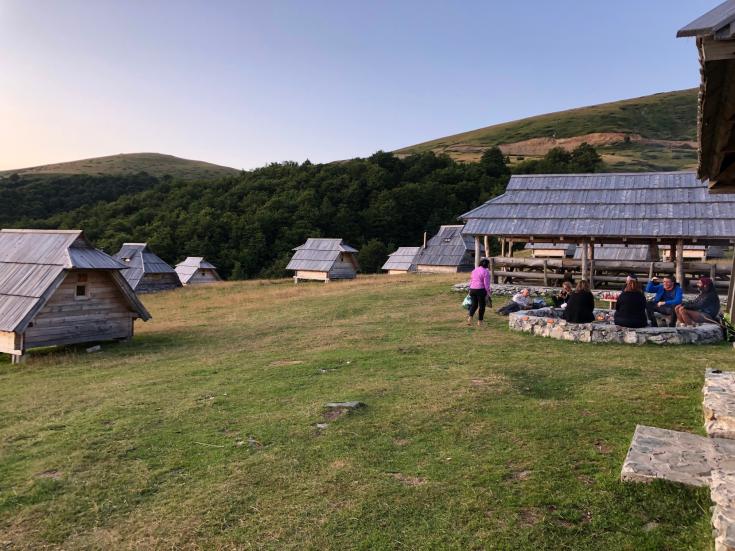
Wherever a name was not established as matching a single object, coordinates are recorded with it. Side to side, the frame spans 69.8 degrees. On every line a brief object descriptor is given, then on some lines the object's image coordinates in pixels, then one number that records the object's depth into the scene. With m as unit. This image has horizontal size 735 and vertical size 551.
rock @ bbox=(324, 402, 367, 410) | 6.94
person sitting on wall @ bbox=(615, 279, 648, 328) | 11.02
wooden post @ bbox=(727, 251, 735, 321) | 6.91
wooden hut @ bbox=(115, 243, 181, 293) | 38.38
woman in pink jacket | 13.28
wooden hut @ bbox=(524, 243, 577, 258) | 35.06
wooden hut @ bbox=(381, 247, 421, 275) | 47.72
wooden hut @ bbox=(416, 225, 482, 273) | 42.44
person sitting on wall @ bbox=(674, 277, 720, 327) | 11.48
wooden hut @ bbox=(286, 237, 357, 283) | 38.81
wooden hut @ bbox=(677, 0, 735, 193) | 2.83
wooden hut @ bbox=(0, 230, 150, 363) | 13.48
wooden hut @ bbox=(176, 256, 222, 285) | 47.19
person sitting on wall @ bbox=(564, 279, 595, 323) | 11.70
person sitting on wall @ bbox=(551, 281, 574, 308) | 14.29
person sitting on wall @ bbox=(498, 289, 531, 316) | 15.12
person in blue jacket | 11.98
